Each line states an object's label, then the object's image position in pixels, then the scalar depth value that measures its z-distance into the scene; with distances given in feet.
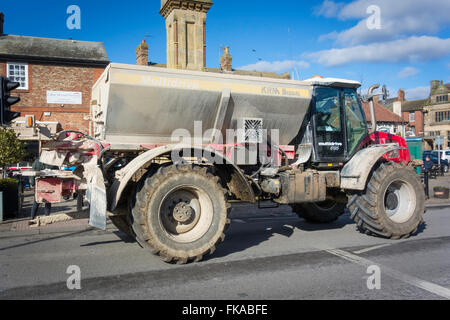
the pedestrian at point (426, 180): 47.03
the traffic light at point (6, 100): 21.84
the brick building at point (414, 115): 179.42
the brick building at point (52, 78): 69.97
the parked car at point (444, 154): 110.52
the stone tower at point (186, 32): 90.33
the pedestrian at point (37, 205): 28.87
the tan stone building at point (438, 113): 167.22
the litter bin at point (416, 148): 76.76
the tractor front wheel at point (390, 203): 22.29
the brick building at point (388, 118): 143.60
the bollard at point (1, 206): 30.78
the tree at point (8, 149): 37.58
